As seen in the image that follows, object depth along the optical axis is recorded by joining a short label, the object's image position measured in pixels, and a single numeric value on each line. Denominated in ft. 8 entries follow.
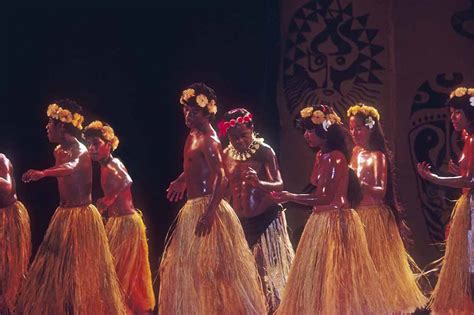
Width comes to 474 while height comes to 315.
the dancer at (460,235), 31.81
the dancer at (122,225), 35.94
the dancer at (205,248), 29.37
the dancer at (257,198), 34.83
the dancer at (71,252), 31.09
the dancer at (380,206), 33.96
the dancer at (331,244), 28.99
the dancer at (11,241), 34.04
